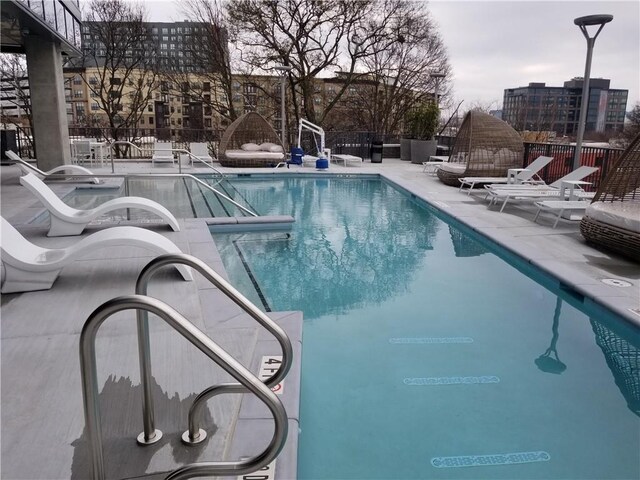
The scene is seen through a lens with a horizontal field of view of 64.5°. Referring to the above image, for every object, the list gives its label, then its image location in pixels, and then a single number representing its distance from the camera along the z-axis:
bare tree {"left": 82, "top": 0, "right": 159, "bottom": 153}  16.80
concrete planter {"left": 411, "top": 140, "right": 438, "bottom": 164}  15.08
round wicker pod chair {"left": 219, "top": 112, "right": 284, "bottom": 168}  13.20
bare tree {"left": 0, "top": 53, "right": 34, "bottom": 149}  15.58
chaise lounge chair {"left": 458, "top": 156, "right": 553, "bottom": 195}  9.02
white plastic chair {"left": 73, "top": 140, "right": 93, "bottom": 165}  13.39
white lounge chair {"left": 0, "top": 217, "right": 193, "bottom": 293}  3.36
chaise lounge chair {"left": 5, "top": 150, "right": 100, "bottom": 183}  6.74
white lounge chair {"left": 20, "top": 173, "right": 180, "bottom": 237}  4.66
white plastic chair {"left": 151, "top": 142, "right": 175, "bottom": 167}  13.29
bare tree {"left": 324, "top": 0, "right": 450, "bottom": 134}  17.88
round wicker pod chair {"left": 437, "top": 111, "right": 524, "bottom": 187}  10.30
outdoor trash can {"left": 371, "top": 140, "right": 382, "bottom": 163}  15.50
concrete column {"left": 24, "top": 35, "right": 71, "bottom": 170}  10.27
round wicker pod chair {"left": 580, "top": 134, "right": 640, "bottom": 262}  5.05
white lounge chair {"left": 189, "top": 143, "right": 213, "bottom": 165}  13.74
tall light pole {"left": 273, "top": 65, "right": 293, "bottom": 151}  13.38
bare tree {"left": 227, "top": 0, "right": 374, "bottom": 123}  16.67
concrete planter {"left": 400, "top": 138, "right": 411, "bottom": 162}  16.12
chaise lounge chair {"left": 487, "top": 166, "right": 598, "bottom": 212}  7.27
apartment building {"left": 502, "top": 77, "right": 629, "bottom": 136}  30.88
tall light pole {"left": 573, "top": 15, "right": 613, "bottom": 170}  7.49
